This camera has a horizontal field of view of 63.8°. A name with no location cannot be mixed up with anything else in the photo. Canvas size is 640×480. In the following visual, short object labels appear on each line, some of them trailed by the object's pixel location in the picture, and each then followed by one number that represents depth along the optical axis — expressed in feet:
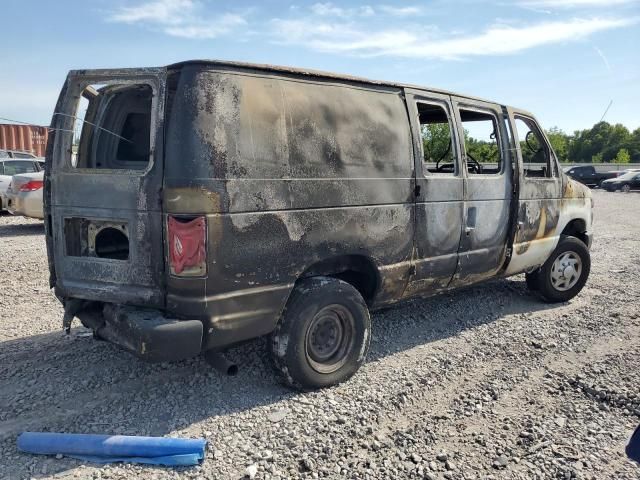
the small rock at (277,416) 11.13
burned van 10.32
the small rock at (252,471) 9.25
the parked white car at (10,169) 41.39
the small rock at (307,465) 9.52
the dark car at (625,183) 95.09
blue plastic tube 9.58
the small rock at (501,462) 9.77
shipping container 76.07
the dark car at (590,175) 104.01
